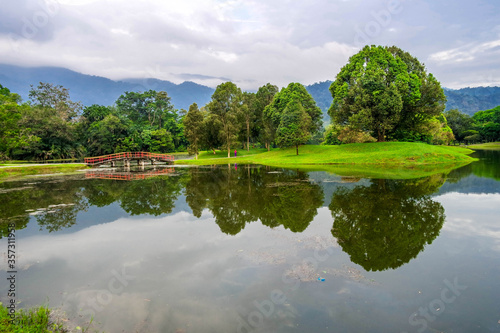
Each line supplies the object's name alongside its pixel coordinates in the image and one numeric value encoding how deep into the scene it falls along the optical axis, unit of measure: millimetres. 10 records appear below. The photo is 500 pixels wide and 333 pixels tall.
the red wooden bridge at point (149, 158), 53303
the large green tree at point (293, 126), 54250
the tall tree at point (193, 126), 61625
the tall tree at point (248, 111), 71881
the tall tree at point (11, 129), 50750
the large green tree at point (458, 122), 104625
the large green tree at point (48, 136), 63906
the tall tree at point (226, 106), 63562
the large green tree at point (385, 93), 45719
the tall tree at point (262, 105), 76438
